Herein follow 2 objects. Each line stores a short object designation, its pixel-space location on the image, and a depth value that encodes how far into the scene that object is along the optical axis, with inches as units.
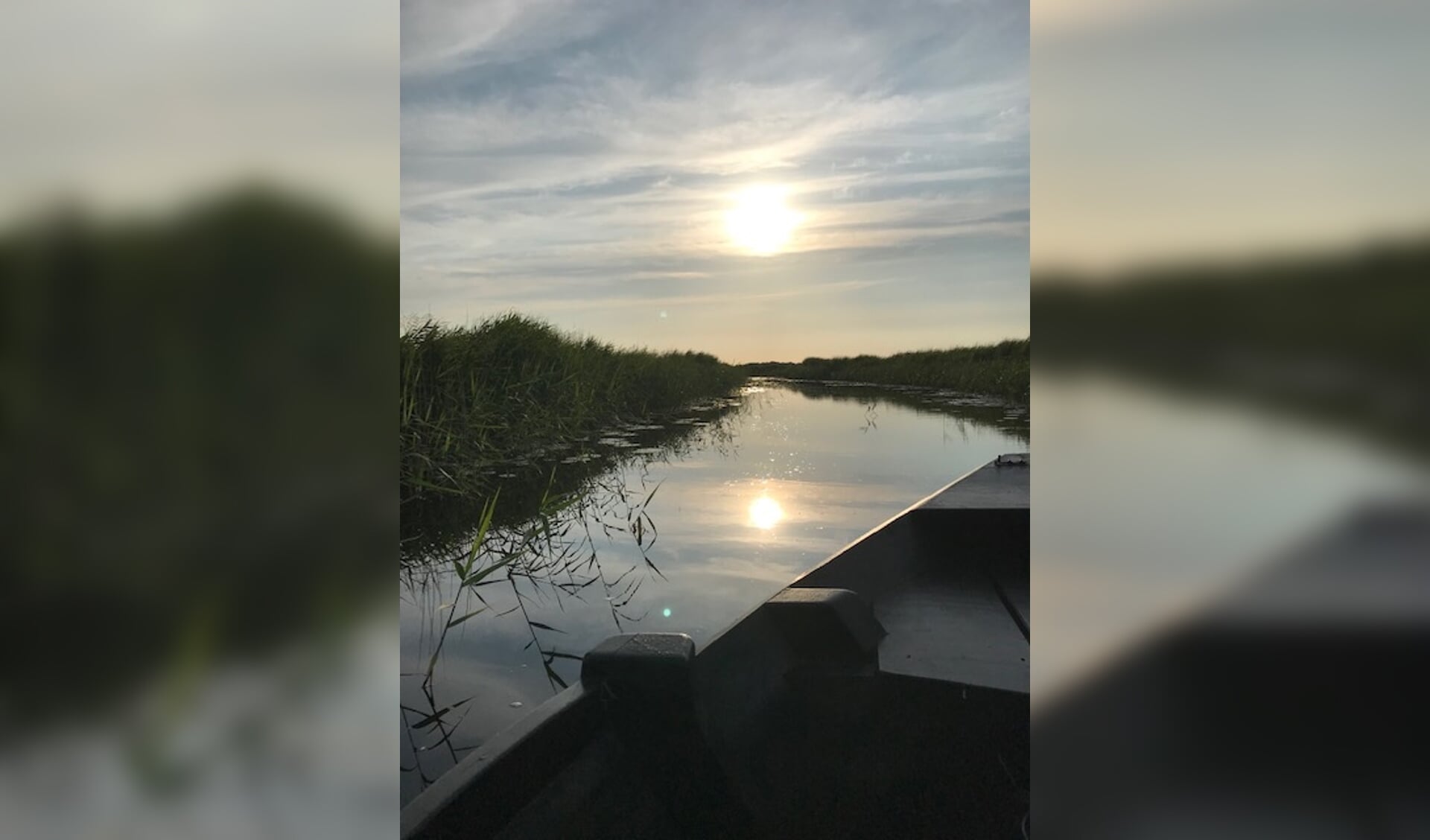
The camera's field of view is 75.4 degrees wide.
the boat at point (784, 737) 44.6
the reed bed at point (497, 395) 123.8
